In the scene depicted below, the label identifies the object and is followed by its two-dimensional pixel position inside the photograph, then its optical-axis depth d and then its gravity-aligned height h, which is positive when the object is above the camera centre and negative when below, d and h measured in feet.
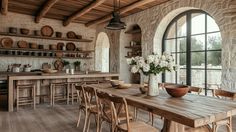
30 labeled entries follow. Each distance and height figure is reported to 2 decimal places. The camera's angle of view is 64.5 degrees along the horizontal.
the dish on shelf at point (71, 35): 25.58 +4.45
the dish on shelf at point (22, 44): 22.12 +2.78
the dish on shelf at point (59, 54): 24.26 +1.73
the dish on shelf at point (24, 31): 21.86 +4.27
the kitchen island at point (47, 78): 14.61 -0.94
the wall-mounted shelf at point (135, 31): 21.26 +4.17
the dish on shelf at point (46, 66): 23.79 +0.17
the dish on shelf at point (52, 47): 23.81 +2.59
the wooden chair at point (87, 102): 9.82 -1.97
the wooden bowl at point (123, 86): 10.38 -1.06
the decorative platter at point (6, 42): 21.26 +2.92
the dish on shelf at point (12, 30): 21.24 +4.25
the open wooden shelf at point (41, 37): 20.92 +3.75
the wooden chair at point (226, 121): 7.58 -2.29
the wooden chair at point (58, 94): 16.53 -2.39
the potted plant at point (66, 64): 24.78 +0.43
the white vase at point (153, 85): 8.13 -0.79
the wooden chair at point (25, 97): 15.00 -2.52
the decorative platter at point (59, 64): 24.59 +0.43
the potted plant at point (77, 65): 25.43 +0.30
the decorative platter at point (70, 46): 25.32 +2.87
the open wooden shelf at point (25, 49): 21.05 +2.13
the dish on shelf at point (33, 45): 22.35 +2.67
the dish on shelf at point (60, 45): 24.58 +2.94
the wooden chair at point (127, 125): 6.73 -2.32
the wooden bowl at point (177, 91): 7.57 -0.99
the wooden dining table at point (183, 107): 5.23 -1.32
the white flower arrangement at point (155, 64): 7.74 +0.12
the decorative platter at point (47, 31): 23.82 +4.71
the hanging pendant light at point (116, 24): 11.97 +2.77
